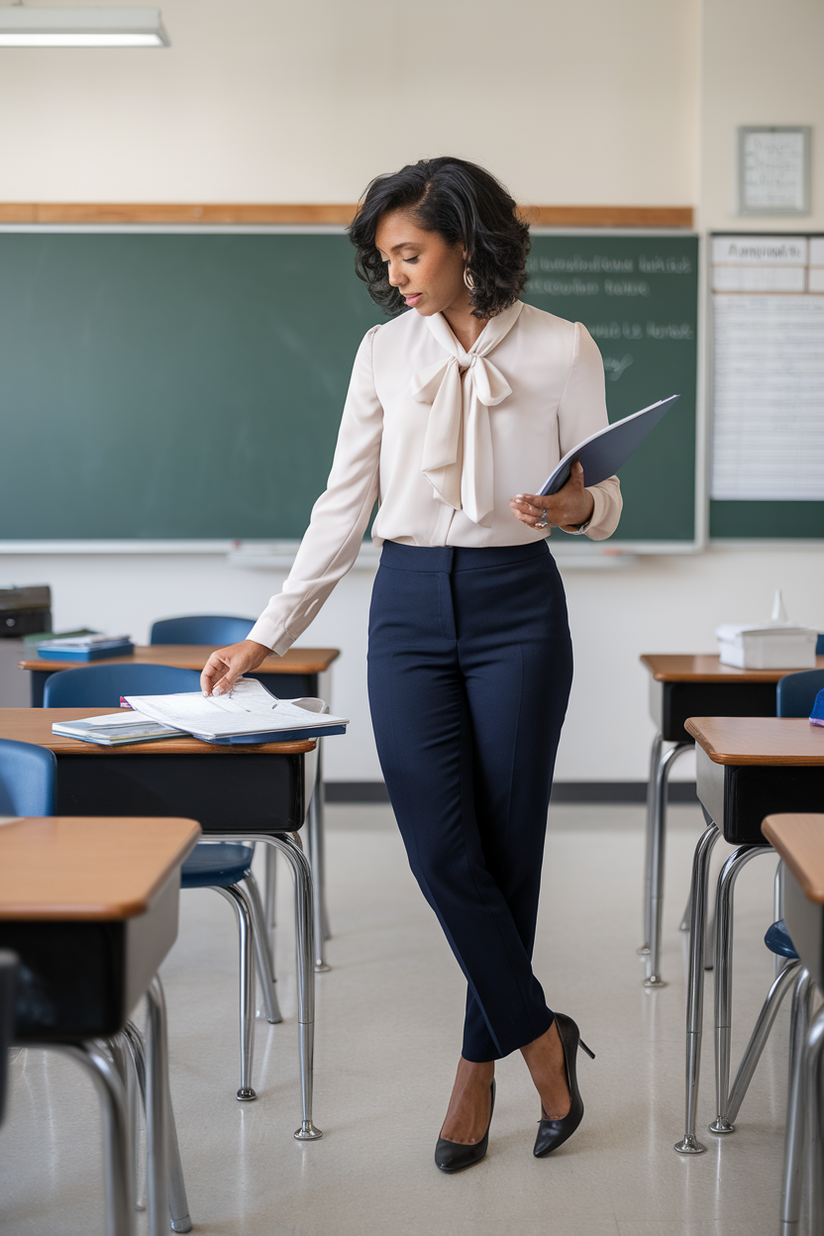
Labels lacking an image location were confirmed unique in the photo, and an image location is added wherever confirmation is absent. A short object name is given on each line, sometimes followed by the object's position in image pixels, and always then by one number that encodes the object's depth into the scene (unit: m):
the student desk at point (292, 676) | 2.80
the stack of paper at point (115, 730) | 1.71
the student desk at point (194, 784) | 1.75
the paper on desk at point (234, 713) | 1.69
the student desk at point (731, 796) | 1.69
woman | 1.71
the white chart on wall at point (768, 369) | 4.21
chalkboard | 4.27
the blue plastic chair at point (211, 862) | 2.08
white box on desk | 2.79
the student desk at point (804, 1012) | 1.08
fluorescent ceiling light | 3.36
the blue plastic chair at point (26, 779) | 1.49
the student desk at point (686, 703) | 2.70
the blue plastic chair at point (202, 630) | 3.33
